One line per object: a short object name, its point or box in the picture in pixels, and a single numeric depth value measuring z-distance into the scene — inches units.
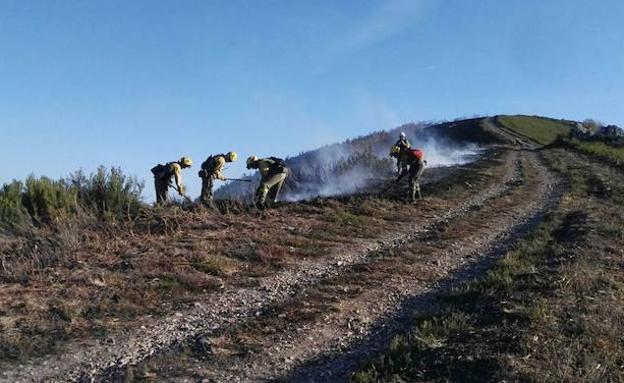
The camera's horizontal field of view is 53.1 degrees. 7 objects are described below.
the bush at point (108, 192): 515.5
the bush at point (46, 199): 484.4
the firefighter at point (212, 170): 681.0
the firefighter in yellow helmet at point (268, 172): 634.8
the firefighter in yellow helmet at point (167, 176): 674.8
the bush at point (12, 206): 457.1
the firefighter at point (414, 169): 703.1
